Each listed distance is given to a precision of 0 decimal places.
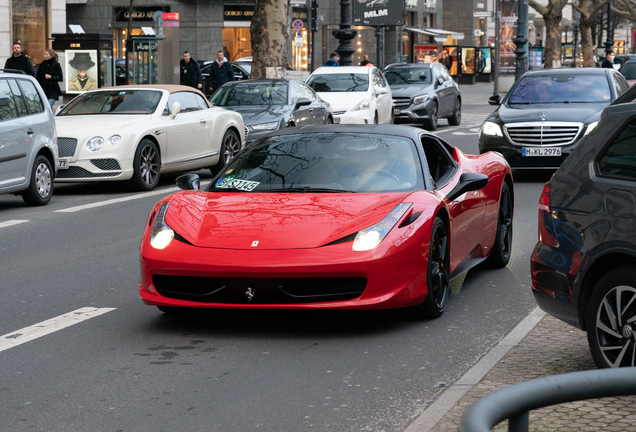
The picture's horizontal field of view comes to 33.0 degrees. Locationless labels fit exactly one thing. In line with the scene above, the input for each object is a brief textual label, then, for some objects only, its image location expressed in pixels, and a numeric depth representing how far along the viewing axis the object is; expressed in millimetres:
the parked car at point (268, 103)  18359
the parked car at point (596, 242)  5000
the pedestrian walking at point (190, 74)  27203
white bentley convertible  14375
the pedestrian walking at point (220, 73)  27812
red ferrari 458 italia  6078
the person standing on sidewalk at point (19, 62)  22344
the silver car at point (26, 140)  12672
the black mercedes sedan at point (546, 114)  14883
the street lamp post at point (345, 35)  33781
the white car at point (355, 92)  23578
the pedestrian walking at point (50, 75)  23016
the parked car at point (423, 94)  27578
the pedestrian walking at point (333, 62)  35719
